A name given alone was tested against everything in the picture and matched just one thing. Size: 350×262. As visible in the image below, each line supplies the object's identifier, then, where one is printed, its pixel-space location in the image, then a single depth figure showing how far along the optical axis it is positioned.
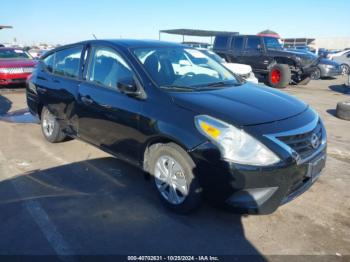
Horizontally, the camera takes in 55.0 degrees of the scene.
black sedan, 2.87
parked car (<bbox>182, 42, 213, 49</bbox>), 20.48
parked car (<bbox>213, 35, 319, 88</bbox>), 12.95
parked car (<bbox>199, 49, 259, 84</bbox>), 10.15
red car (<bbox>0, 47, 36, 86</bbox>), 11.01
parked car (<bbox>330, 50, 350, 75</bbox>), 19.50
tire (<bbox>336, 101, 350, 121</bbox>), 7.50
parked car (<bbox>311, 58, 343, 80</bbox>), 16.47
